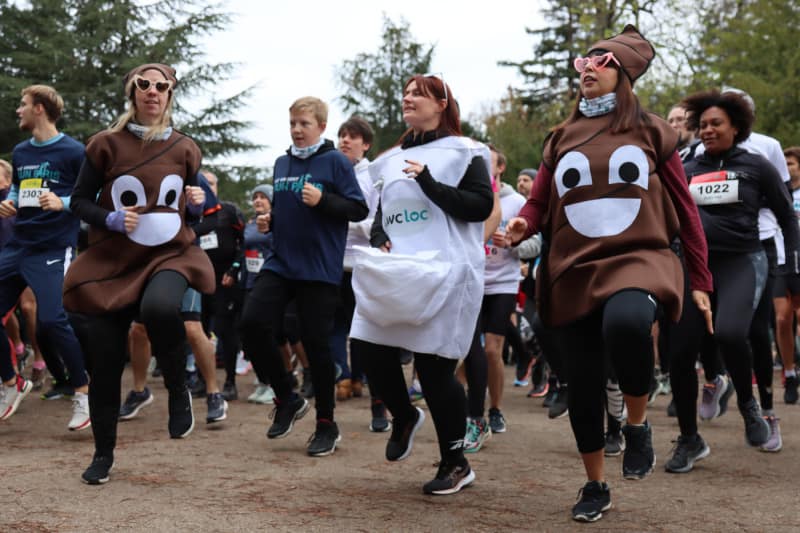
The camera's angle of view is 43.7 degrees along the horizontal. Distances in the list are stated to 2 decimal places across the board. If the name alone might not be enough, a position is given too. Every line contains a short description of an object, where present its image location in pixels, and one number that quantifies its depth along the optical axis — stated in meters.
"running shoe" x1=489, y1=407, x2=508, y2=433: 7.27
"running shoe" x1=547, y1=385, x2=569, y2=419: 8.05
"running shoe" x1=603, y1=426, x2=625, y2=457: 6.14
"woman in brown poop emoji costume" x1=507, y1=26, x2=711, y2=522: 4.25
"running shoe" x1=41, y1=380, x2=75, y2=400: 9.04
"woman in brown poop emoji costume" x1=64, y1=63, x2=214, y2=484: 5.09
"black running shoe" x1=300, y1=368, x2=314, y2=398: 9.61
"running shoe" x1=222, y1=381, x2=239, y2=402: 9.55
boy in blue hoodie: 6.16
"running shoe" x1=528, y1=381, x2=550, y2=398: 10.14
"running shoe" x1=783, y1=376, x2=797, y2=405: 9.05
